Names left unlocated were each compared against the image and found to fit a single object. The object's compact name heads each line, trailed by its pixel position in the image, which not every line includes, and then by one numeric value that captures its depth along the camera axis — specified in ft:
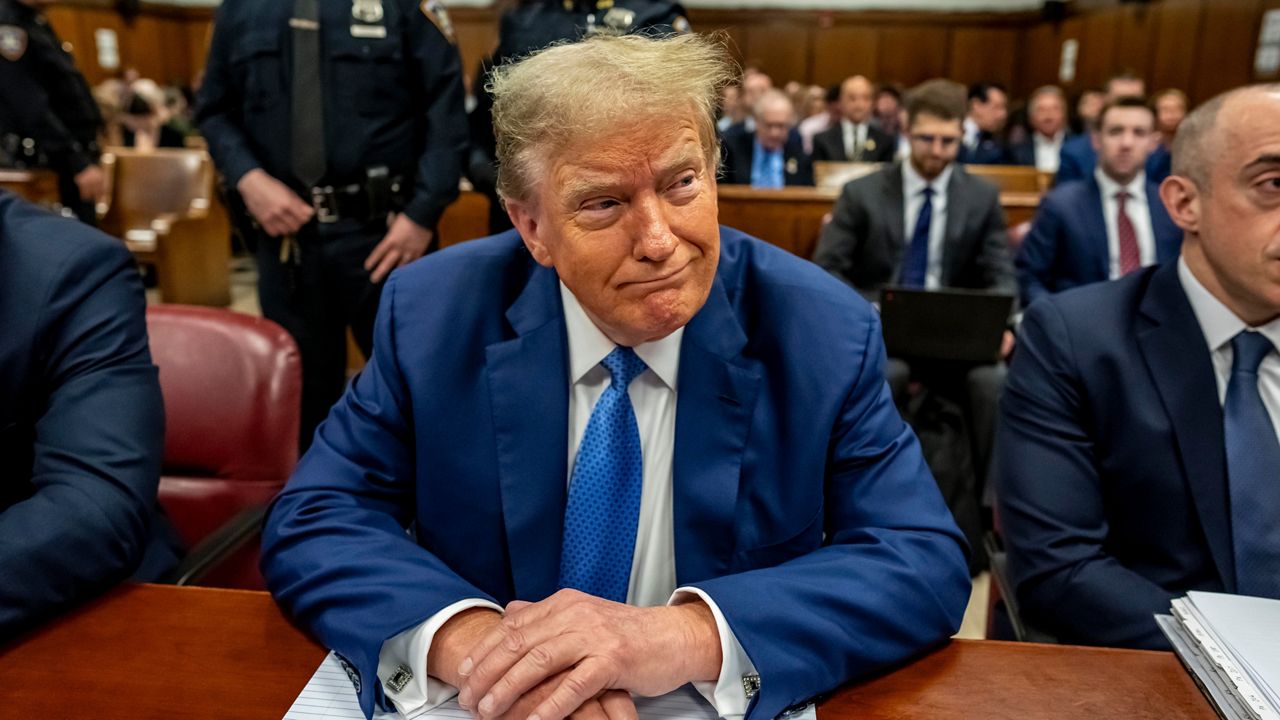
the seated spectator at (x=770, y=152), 23.76
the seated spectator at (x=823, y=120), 31.35
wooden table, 3.00
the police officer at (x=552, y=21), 9.06
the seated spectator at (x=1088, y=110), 27.55
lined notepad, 3.01
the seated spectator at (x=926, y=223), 12.53
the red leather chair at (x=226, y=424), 5.44
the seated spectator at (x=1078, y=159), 20.24
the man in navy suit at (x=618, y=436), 3.40
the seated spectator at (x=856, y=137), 27.14
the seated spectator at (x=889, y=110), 35.47
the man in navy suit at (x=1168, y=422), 4.58
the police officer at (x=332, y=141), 8.49
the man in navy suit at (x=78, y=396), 3.89
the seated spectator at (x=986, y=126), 30.50
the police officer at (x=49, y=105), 15.85
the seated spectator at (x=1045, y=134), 29.63
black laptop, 10.07
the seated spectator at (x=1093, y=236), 12.59
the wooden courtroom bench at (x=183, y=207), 20.80
